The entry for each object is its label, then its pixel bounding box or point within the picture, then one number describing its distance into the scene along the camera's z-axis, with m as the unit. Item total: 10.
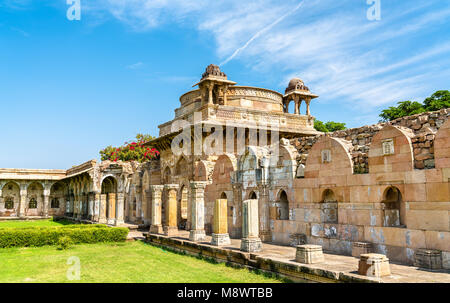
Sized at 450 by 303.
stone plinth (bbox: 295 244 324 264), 8.30
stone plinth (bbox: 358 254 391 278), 6.80
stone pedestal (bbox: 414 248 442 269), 7.74
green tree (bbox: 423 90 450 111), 28.38
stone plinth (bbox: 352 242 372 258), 9.24
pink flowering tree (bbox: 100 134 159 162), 38.91
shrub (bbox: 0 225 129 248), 15.68
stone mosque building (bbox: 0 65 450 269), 8.48
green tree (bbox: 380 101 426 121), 30.57
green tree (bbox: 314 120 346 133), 40.97
